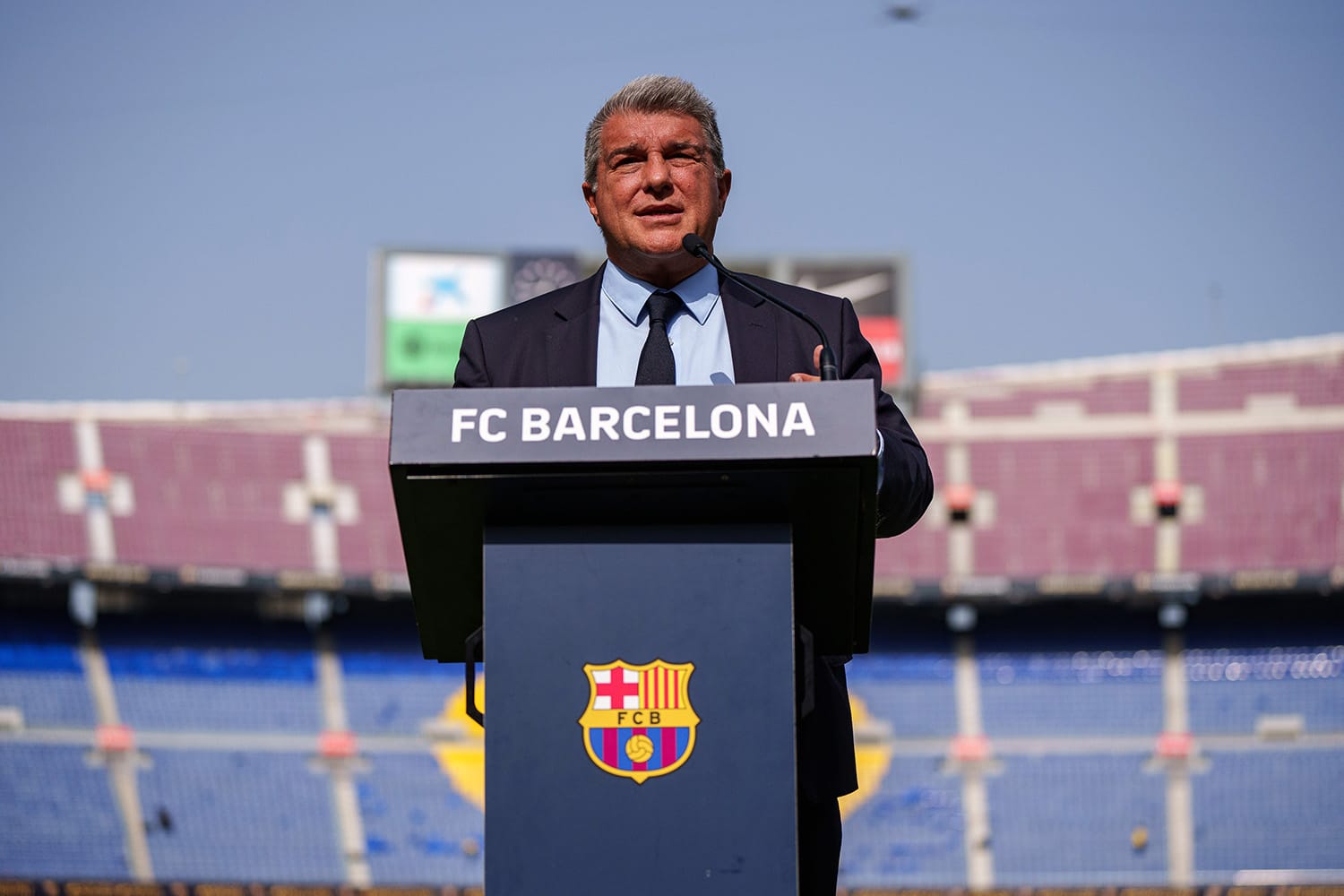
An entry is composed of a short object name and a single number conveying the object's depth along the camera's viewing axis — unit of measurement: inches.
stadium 712.4
